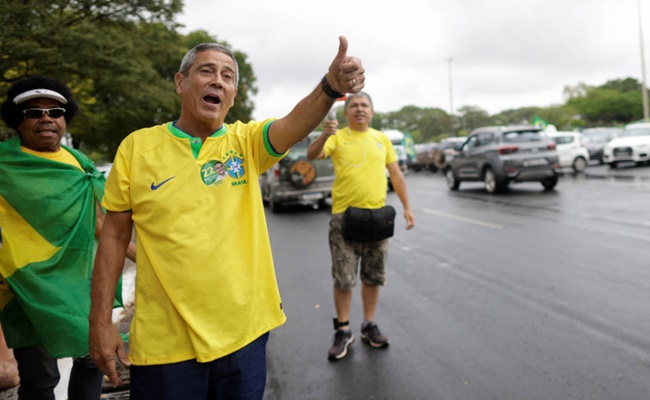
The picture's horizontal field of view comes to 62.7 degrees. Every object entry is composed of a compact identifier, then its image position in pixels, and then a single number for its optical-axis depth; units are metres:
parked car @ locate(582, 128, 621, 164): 25.06
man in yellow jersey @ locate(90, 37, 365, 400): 1.92
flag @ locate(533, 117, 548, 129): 31.57
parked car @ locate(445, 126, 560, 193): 14.06
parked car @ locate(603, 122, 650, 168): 20.42
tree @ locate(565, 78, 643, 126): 79.38
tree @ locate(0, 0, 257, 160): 9.55
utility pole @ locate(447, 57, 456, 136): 67.12
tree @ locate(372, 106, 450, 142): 93.75
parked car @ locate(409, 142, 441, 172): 28.72
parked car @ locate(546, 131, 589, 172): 20.08
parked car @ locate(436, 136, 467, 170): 26.69
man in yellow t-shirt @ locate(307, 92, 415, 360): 4.12
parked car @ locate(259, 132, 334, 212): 13.55
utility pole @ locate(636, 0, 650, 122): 34.94
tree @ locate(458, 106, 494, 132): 87.50
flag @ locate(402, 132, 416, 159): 29.38
